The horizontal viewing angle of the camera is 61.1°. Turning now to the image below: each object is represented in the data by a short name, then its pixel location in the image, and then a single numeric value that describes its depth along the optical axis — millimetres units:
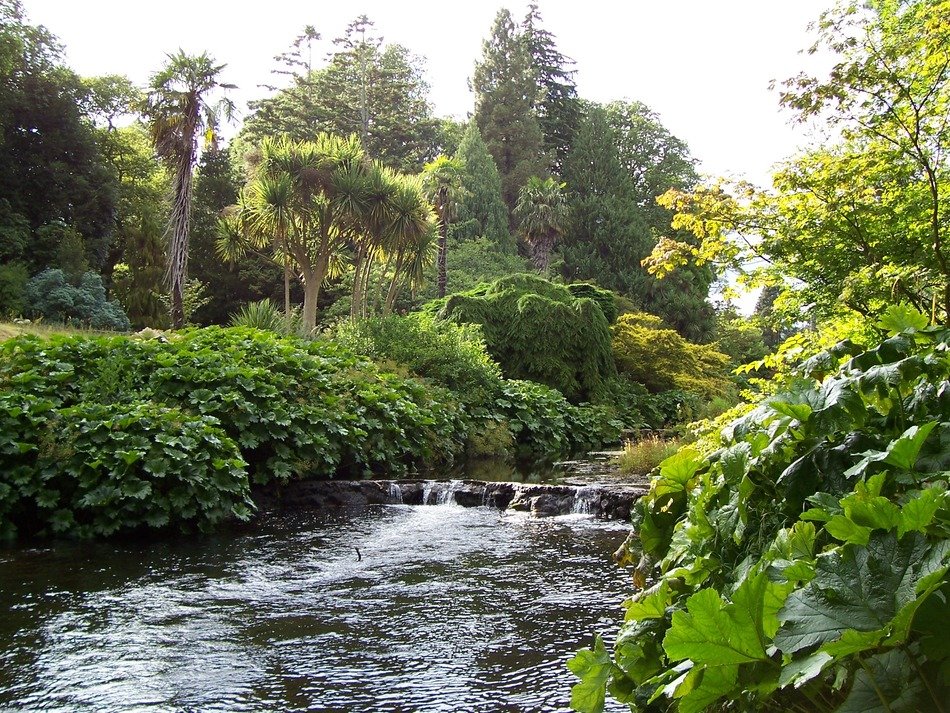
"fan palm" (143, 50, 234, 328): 20609
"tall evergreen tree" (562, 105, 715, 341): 36469
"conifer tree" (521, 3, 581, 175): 44094
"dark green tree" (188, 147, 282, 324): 29812
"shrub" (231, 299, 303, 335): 16234
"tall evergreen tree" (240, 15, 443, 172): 39781
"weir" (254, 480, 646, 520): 9719
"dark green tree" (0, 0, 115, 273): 24188
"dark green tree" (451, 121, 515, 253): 35875
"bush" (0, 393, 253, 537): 7691
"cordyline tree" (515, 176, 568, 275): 34062
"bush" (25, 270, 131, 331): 20500
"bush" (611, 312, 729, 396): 24078
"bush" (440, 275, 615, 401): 22062
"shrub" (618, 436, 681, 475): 12859
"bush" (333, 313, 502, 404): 16766
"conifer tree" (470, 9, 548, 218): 40906
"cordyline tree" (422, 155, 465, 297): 28938
